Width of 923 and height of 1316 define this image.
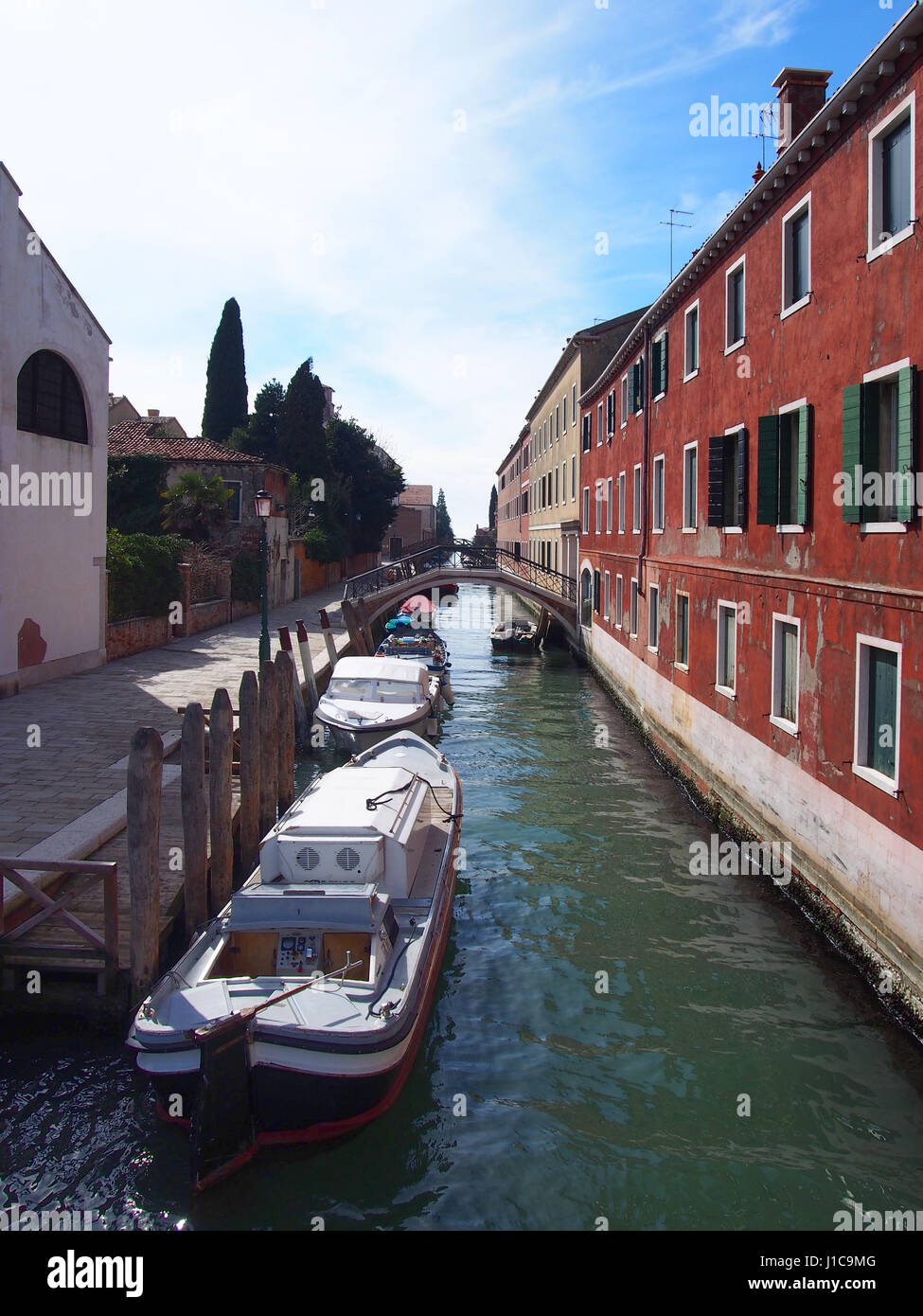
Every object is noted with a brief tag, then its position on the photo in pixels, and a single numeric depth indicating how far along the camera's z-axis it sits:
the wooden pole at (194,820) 7.30
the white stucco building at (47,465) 14.62
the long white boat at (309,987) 5.45
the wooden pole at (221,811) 7.85
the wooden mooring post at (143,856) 6.47
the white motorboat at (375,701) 14.98
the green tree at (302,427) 41.50
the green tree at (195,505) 27.27
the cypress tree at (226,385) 43.78
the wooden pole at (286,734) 11.02
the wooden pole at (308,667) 17.06
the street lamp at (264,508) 14.23
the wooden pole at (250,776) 9.00
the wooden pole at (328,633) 19.57
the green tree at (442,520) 124.96
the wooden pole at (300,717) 16.11
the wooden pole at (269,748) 9.74
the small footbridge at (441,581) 28.08
